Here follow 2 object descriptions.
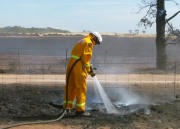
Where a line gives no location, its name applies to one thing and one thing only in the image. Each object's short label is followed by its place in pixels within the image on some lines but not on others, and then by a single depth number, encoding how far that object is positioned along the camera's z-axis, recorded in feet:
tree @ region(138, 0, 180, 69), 74.90
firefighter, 31.53
